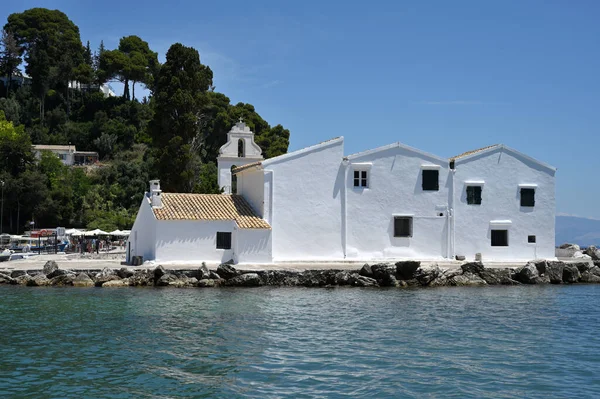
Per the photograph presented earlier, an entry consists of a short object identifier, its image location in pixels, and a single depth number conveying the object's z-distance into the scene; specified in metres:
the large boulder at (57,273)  26.08
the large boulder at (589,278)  30.87
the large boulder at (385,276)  27.53
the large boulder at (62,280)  25.91
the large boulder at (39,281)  25.84
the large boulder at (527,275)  29.19
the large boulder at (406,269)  27.77
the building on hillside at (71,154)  81.39
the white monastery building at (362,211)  28.92
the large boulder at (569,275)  30.38
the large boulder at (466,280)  28.14
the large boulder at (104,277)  25.90
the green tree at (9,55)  90.75
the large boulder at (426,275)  27.77
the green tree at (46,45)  88.19
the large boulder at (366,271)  27.59
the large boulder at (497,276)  28.69
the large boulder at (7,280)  26.52
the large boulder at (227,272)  26.22
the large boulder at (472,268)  28.70
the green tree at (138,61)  91.62
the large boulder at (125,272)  26.12
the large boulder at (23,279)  26.27
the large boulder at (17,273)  26.69
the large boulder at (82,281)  25.81
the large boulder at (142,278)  25.95
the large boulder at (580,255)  36.79
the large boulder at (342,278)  27.22
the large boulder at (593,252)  37.32
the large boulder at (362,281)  27.20
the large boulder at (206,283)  26.05
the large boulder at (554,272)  29.92
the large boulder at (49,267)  26.41
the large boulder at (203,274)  26.28
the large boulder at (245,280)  26.12
